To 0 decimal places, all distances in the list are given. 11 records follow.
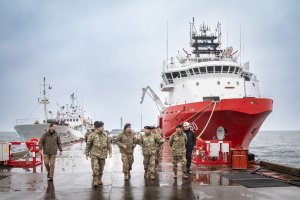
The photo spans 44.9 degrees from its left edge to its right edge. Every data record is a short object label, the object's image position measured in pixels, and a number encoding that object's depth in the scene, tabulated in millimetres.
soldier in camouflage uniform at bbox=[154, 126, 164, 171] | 11659
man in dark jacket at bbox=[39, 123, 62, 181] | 10836
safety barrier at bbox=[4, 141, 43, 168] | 14648
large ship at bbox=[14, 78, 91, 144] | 54828
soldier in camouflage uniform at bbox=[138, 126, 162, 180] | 10906
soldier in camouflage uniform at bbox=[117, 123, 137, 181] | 10664
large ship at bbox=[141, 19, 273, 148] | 25609
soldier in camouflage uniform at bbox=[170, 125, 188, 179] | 10938
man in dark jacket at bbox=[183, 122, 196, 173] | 12102
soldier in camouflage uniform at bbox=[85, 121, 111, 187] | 9633
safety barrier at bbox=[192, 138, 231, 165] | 14438
